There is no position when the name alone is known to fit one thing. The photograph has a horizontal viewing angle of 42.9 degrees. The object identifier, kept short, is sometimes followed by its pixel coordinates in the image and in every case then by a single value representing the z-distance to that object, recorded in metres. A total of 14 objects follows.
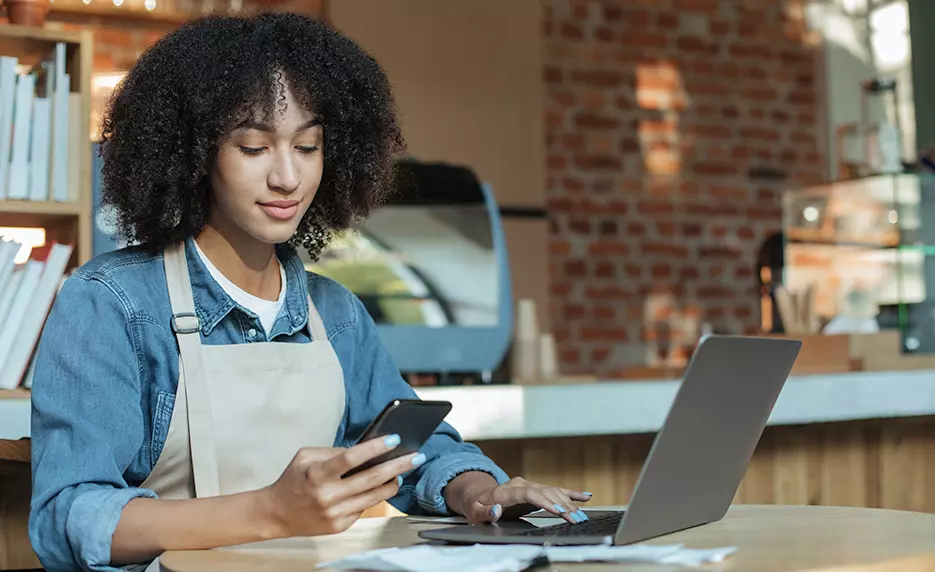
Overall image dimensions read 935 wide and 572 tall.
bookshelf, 2.06
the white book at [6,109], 2.02
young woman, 1.12
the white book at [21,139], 2.02
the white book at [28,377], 1.91
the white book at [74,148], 2.07
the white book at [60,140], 2.06
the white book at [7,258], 1.84
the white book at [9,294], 1.85
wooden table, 0.94
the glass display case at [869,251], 2.73
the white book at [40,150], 2.04
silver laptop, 0.95
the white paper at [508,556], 0.90
